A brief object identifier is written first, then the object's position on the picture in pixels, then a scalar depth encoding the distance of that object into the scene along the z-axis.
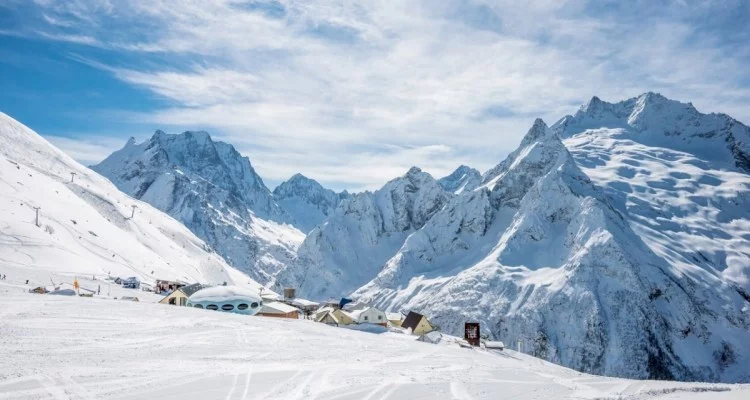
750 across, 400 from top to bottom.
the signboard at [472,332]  67.94
